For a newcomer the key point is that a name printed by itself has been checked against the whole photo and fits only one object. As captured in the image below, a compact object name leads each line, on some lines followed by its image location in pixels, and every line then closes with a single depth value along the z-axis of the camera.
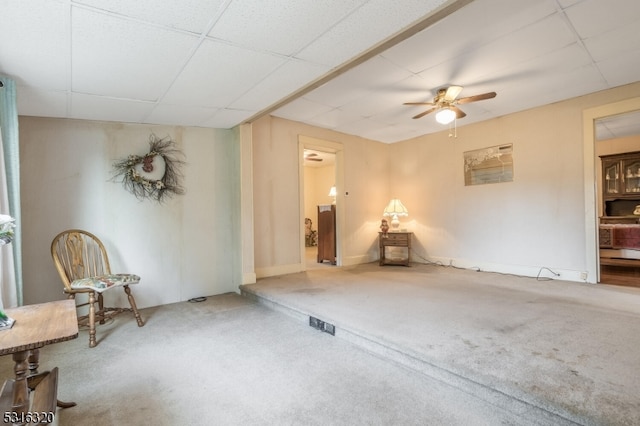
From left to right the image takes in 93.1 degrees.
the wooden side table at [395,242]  5.54
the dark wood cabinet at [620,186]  6.68
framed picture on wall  4.76
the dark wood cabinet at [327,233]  5.72
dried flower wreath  3.64
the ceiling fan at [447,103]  3.59
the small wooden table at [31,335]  1.34
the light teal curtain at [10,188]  2.40
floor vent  2.77
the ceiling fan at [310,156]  7.15
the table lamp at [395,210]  5.70
